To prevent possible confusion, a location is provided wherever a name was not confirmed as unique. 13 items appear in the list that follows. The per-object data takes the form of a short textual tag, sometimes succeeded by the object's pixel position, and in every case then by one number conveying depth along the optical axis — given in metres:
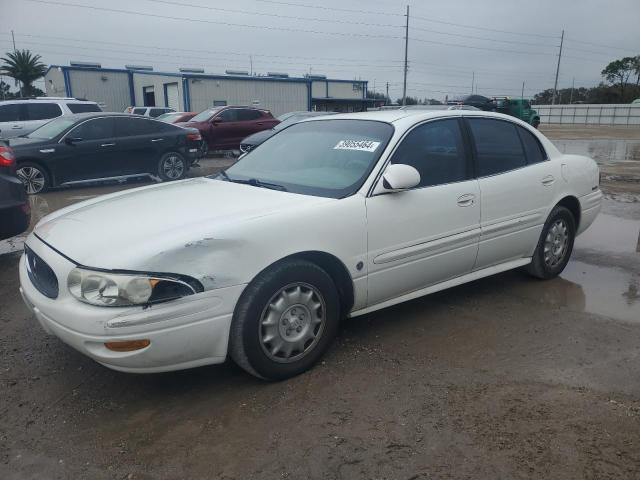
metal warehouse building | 34.12
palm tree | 47.91
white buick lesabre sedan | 2.69
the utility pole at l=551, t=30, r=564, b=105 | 67.56
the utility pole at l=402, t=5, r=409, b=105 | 39.24
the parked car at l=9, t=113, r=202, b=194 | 9.75
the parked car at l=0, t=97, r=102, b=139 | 13.42
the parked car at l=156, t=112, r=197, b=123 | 18.49
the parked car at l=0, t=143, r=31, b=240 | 5.11
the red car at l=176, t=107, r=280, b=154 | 16.64
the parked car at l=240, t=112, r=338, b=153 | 13.07
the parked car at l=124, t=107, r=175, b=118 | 26.46
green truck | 30.19
